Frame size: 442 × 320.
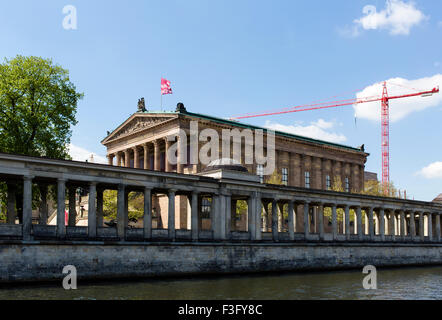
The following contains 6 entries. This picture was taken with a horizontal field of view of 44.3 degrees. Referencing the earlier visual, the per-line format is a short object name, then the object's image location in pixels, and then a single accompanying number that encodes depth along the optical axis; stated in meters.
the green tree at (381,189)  103.94
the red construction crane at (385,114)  141.12
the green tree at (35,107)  52.75
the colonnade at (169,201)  39.56
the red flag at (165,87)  79.31
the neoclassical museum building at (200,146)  75.31
